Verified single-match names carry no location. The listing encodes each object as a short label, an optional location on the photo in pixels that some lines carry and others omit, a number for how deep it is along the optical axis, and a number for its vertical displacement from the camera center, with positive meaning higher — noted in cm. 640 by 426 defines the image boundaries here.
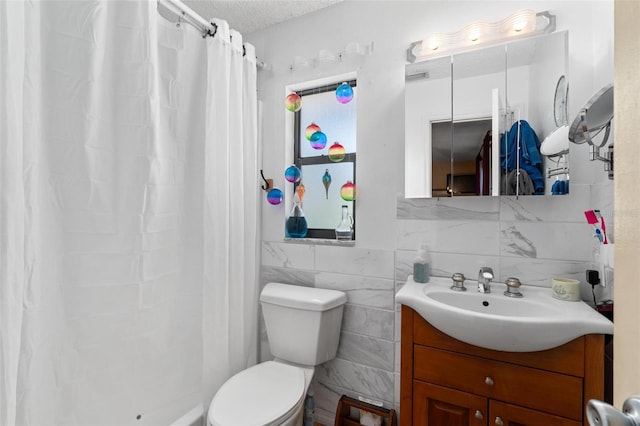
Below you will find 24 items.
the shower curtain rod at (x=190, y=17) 130 +89
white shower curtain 89 +0
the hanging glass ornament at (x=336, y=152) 167 +34
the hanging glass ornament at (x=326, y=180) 184 +20
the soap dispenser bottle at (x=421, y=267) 140 -24
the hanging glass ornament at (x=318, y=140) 174 +42
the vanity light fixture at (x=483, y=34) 127 +80
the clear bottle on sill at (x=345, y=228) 170 -8
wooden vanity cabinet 95 -57
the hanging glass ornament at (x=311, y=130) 176 +49
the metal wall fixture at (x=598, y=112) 59 +21
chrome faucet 126 -27
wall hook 191 +18
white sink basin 93 -35
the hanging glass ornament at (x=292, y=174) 179 +23
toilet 121 -71
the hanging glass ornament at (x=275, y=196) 183 +10
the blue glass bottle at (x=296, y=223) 182 -6
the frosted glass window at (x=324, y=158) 182 +34
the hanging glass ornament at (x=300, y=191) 184 +14
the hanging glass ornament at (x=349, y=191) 163 +12
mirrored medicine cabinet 124 +42
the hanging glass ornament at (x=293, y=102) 172 +63
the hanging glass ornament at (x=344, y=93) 160 +64
